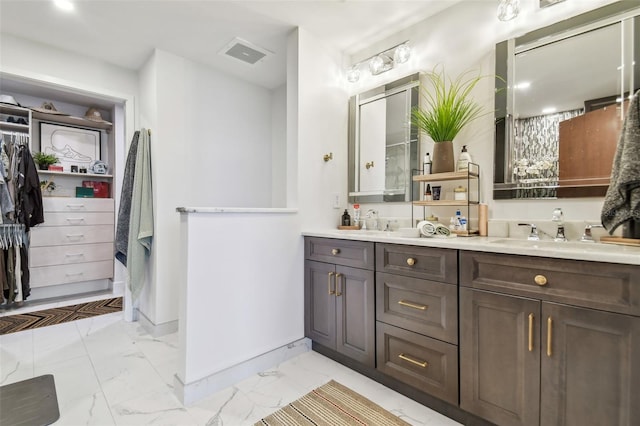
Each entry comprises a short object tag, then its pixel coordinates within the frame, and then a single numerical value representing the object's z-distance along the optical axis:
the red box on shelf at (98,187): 3.86
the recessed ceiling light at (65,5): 1.93
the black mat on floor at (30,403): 1.45
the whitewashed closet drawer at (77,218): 3.40
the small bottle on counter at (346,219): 2.45
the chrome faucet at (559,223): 1.52
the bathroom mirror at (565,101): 1.44
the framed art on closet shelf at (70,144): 3.59
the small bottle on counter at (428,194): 1.99
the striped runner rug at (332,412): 1.43
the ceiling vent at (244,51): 2.42
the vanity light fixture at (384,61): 2.16
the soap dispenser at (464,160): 1.83
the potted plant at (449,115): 1.86
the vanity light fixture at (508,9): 1.65
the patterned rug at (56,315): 2.67
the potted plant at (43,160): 3.42
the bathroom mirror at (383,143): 2.20
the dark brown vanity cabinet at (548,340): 1.00
